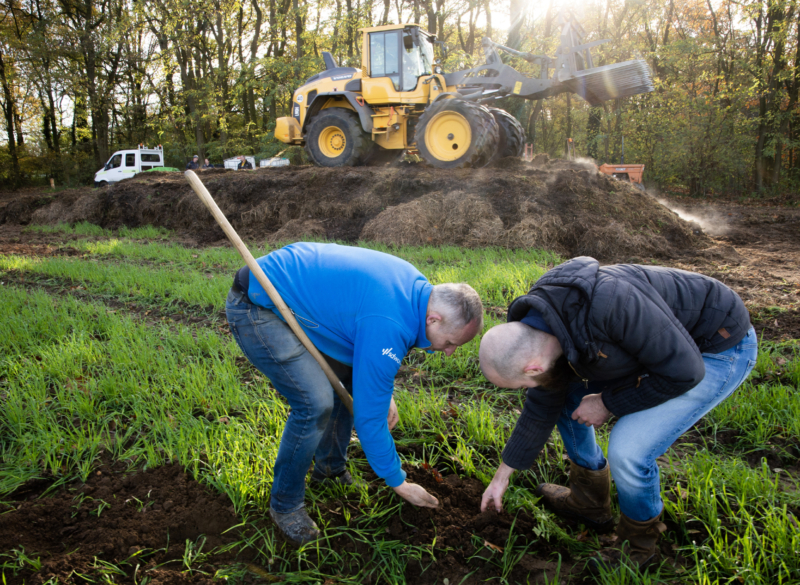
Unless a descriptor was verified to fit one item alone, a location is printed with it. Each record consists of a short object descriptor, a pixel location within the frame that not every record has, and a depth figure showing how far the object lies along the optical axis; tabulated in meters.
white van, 18.73
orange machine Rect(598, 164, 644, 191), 15.51
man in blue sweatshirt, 1.76
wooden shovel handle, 1.95
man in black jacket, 1.63
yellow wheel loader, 9.38
